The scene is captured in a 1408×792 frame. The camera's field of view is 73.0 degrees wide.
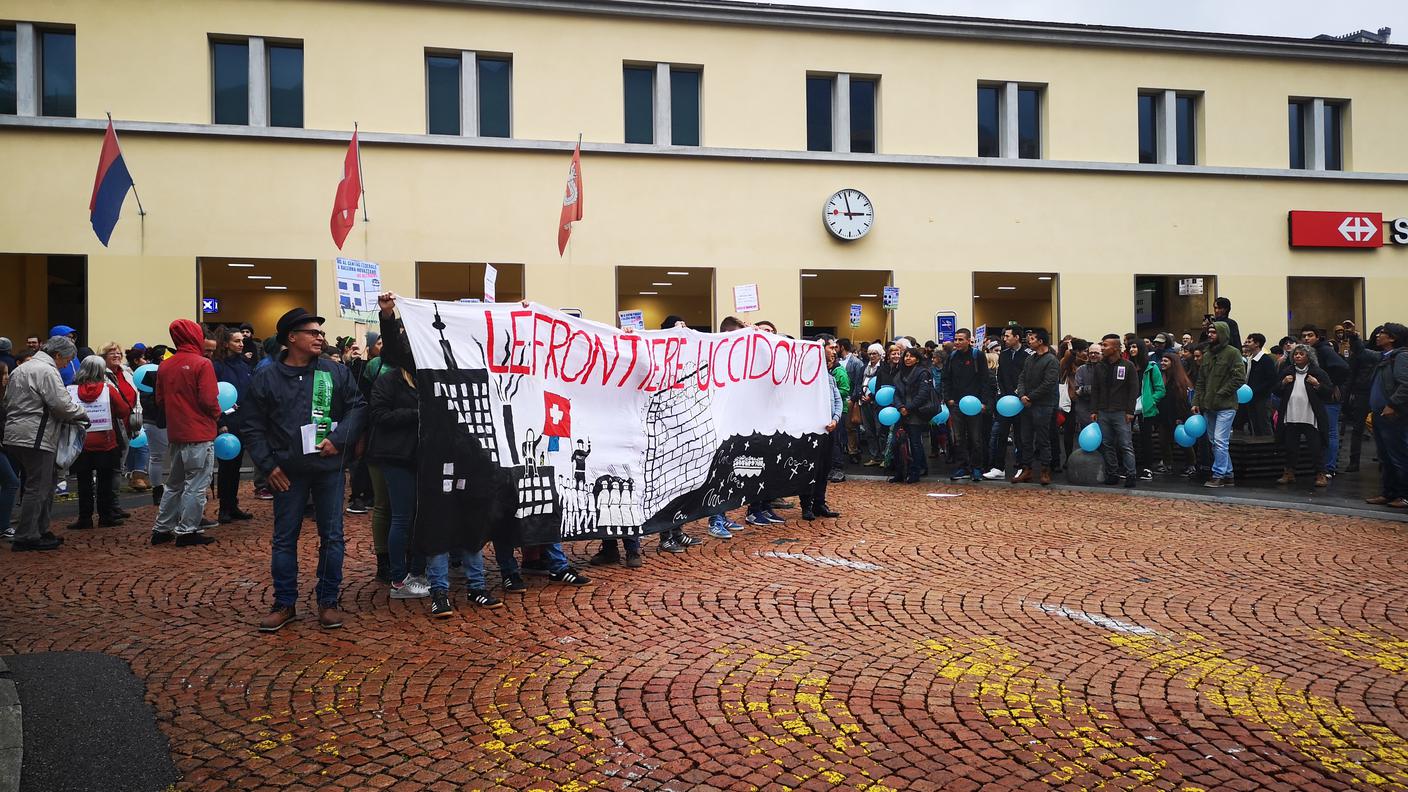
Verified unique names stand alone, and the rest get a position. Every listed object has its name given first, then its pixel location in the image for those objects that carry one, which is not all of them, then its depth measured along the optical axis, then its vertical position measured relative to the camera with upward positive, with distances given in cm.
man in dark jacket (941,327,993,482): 1396 -22
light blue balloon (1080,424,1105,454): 1295 -85
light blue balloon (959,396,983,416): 1348 -41
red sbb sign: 2478 +380
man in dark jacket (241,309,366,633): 600 -44
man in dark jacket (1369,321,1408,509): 1022 -42
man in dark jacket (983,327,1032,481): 1382 -12
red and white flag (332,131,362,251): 1712 +327
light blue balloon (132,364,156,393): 1184 +5
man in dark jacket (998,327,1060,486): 1305 -31
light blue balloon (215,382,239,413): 1000 -18
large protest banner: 641 -36
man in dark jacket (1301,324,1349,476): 1332 -6
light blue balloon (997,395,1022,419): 1306 -41
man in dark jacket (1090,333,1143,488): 1287 -37
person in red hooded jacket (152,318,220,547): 877 -52
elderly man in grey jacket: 864 -46
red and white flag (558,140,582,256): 1867 +348
